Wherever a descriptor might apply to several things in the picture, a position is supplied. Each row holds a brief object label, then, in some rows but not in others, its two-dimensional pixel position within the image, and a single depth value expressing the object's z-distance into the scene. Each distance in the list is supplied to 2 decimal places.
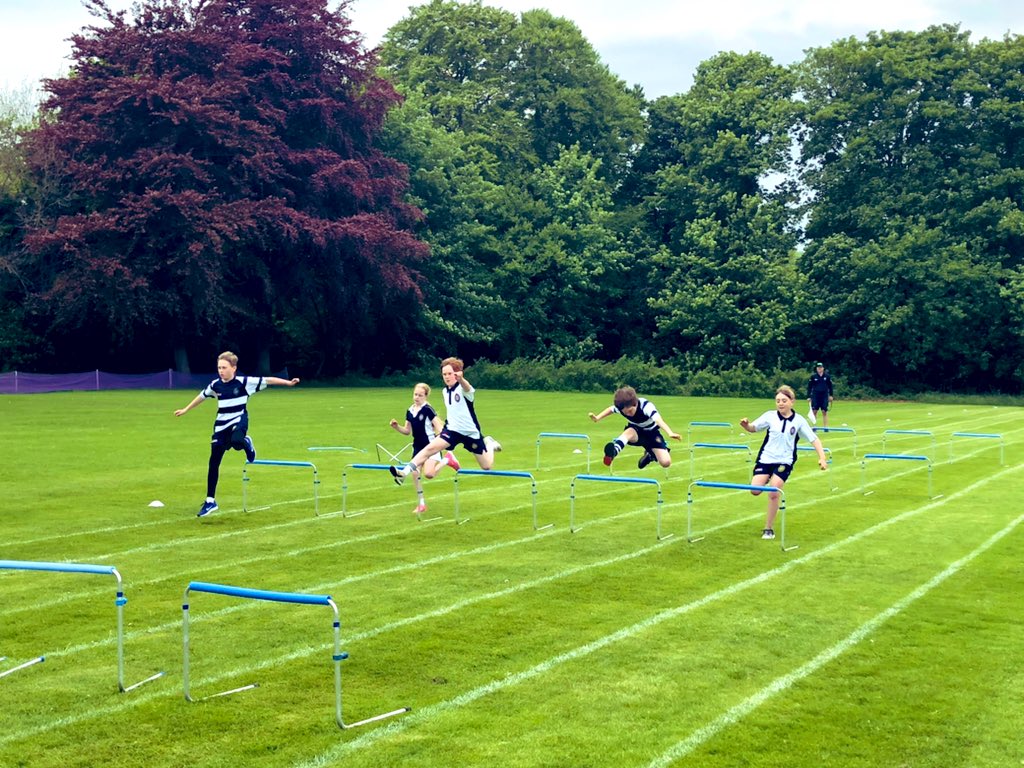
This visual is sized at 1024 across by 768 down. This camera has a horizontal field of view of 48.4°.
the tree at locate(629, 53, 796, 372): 61.50
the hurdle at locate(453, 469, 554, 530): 14.19
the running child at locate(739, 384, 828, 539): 14.07
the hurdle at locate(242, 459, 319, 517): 15.04
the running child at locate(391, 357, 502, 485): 15.53
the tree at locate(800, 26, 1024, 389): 58.50
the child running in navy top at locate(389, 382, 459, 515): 15.88
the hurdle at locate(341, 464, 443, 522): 15.04
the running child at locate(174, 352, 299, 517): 15.53
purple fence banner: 47.44
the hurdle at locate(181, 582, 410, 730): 6.70
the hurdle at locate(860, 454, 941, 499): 17.53
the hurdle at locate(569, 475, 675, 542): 13.23
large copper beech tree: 48.53
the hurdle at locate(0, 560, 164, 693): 7.36
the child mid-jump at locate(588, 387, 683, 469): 15.45
